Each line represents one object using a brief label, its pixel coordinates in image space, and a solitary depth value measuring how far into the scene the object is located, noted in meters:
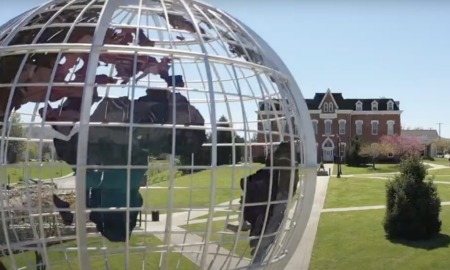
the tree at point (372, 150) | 61.92
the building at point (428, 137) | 92.00
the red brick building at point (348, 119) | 66.69
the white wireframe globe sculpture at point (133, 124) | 5.66
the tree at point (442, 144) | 101.81
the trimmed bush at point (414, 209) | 21.86
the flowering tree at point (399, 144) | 63.44
